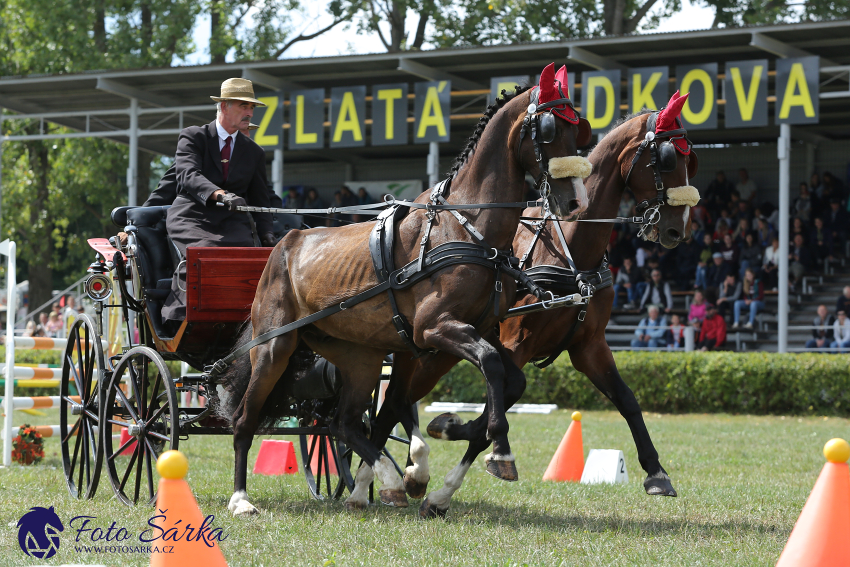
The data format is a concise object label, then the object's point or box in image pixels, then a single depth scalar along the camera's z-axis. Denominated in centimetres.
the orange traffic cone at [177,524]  337
